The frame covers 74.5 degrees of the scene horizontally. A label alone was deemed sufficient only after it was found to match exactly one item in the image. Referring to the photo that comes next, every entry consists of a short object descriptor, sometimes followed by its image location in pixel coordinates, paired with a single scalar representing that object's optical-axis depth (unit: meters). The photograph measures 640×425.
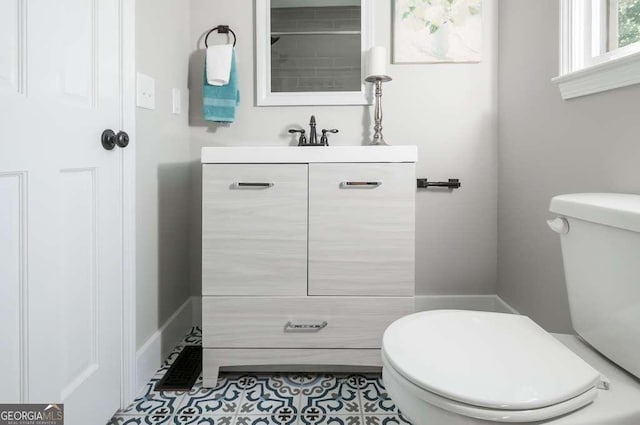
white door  0.84
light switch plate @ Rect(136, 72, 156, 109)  1.41
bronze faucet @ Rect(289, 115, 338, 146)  1.83
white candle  1.82
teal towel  1.88
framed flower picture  1.91
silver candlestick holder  1.85
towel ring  1.93
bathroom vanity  1.42
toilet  0.70
